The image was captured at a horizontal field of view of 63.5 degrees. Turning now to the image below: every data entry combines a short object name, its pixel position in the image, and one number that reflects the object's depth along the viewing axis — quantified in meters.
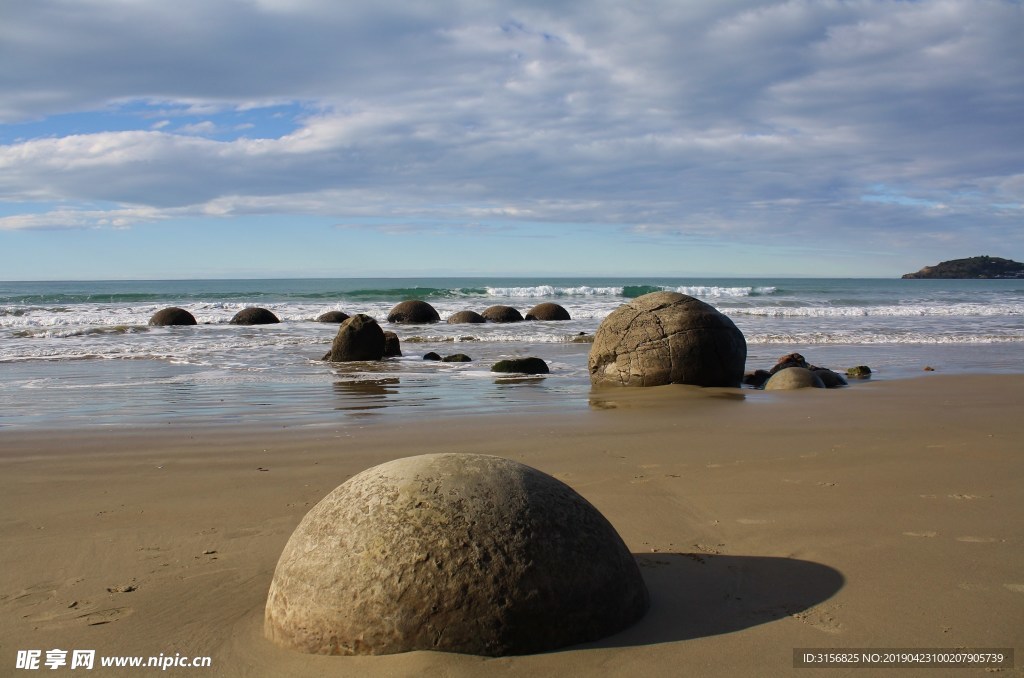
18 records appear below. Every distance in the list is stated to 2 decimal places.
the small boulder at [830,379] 11.15
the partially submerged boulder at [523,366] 13.30
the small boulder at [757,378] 11.94
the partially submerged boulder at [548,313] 29.31
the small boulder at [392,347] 16.89
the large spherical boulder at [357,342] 15.84
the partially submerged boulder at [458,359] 15.65
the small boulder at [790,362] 12.28
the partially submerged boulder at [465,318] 27.80
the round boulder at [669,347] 11.10
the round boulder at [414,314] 28.53
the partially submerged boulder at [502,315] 28.38
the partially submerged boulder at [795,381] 10.77
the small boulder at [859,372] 12.50
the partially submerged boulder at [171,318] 26.47
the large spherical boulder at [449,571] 2.85
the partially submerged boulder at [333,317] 28.31
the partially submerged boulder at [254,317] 27.66
